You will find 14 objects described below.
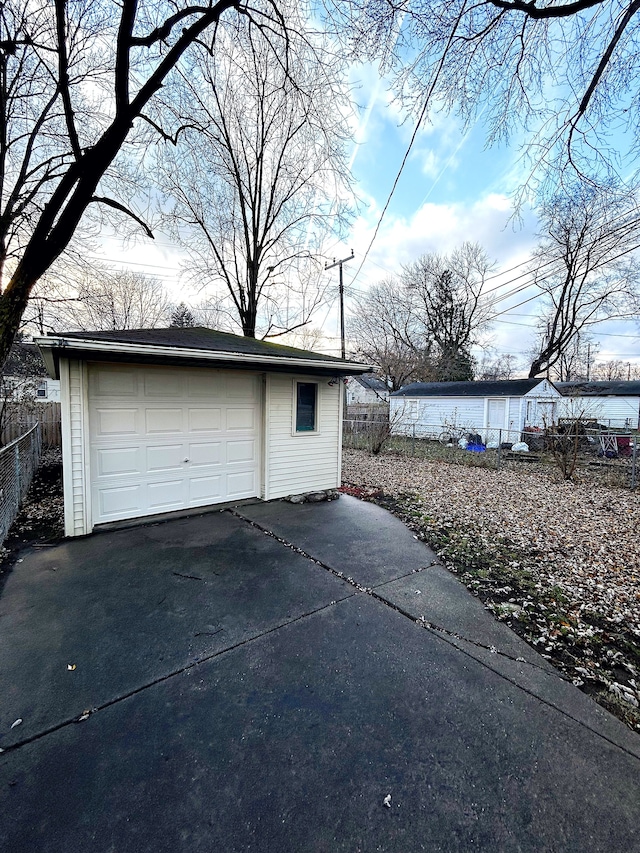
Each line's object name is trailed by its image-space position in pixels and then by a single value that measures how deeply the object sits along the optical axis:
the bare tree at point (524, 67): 3.27
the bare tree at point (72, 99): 4.47
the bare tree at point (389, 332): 22.12
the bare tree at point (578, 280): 15.95
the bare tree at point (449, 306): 22.62
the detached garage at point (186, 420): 4.47
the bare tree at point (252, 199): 8.29
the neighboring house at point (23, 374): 9.02
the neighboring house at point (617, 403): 18.98
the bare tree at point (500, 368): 32.53
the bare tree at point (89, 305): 8.62
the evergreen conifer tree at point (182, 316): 27.21
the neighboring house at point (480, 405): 15.48
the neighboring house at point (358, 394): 44.33
